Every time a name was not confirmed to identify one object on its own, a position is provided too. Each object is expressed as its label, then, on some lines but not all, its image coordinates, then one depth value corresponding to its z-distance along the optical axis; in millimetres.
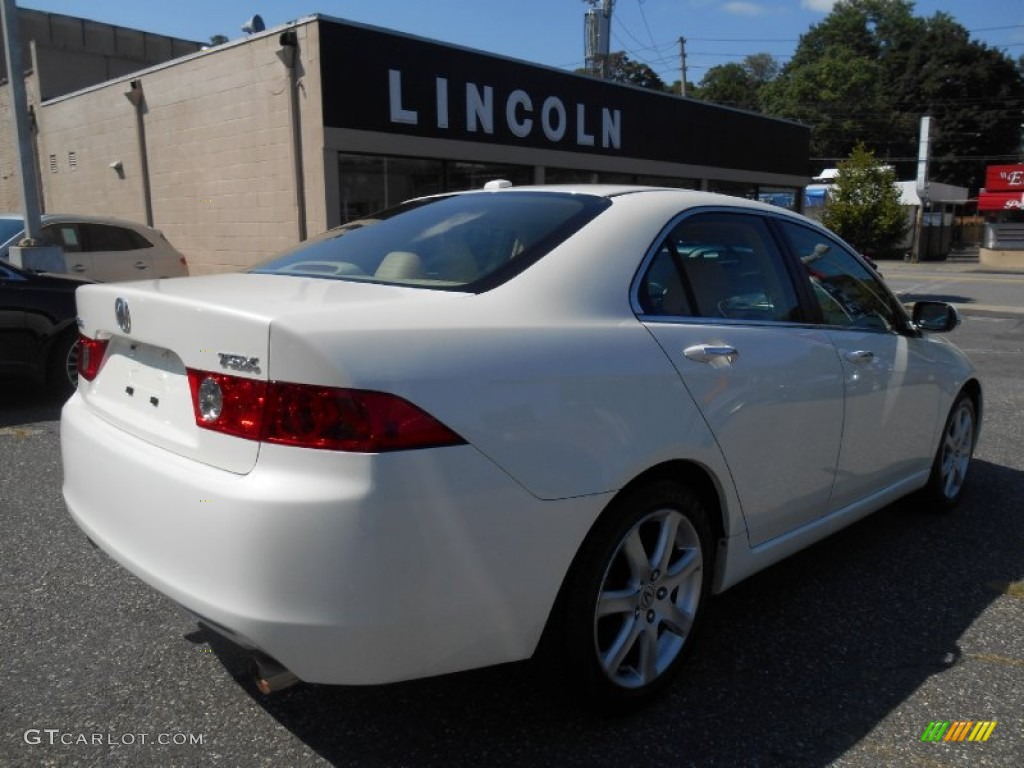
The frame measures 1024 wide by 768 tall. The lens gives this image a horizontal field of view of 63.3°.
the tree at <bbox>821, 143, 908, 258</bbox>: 28828
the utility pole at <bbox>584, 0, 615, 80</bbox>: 25406
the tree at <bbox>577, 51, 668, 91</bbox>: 86438
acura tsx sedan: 1958
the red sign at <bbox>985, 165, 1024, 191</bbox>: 42500
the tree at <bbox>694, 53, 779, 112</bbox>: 90375
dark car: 6543
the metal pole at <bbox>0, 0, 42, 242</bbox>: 9820
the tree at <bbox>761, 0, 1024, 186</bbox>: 68000
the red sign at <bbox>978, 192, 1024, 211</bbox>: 42062
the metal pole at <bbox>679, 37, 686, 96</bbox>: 47478
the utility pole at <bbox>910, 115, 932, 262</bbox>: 38531
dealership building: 11234
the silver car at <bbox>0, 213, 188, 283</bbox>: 10492
